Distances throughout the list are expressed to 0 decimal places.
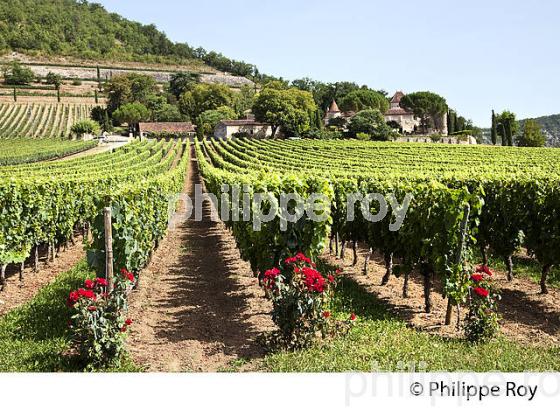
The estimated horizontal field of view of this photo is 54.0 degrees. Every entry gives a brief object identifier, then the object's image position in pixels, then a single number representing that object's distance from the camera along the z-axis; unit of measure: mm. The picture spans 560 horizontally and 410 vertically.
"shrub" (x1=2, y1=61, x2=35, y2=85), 144500
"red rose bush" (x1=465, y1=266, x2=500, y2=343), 8766
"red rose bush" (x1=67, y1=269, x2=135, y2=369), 7598
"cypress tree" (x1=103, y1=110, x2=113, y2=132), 107250
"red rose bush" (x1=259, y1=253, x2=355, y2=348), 8445
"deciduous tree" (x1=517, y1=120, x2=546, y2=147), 104375
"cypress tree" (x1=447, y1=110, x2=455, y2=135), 108688
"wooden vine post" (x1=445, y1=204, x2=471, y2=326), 10062
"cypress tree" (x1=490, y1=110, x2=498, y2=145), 88662
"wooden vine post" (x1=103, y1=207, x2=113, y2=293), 8930
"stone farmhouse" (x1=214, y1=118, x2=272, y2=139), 101188
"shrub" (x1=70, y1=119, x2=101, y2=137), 98938
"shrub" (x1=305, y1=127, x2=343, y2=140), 93438
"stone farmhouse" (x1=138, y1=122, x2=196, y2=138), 101125
